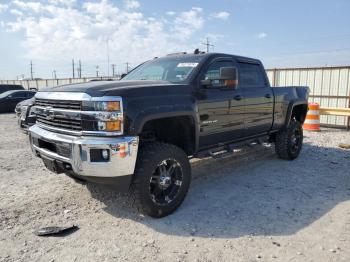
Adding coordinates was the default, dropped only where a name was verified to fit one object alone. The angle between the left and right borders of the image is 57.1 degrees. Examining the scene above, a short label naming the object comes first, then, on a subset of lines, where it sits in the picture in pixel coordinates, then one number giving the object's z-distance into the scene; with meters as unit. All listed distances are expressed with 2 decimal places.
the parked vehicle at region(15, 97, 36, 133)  7.07
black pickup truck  3.42
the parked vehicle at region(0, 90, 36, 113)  17.55
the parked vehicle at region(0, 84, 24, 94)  19.66
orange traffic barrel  10.34
